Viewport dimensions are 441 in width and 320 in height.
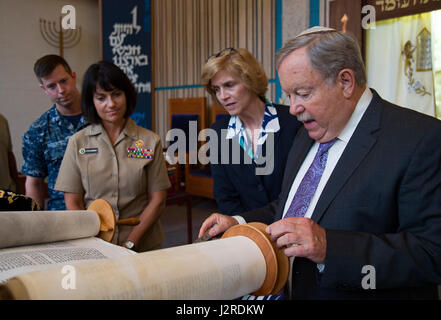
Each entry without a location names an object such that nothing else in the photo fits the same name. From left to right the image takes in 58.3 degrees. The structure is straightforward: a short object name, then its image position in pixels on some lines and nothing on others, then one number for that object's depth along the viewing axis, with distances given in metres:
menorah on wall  7.43
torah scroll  0.57
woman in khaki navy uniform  1.89
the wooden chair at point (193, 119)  6.16
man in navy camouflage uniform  2.17
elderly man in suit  0.98
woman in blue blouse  1.91
